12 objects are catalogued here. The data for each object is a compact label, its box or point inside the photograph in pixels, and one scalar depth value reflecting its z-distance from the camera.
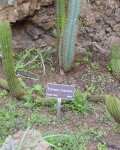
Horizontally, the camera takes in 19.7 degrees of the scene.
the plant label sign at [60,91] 3.77
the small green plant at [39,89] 4.47
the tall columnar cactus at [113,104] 3.33
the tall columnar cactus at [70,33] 4.65
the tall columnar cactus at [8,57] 3.86
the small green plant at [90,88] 4.80
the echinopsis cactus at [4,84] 4.43
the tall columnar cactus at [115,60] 5.15
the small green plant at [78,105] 4.11
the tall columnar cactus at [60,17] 4.86
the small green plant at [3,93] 4.32
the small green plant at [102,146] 3.38
